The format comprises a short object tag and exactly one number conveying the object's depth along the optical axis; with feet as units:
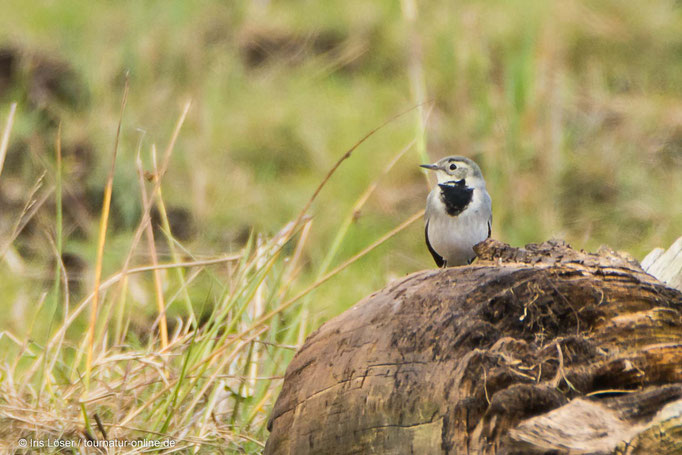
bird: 23.85
